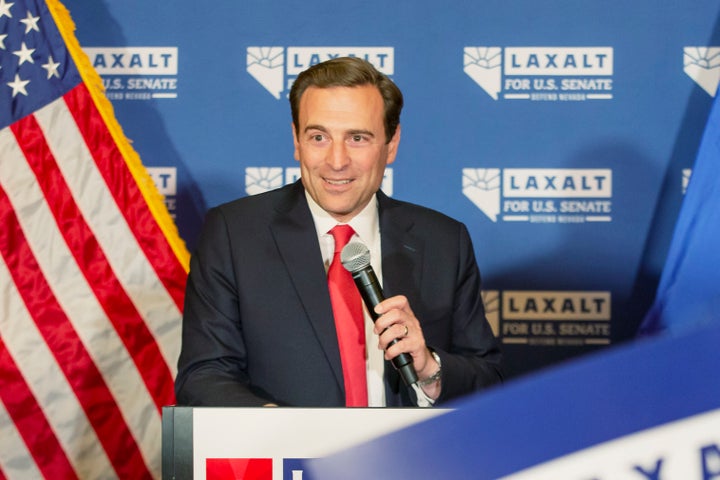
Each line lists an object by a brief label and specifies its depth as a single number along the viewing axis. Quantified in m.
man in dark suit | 3.82
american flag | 5.45
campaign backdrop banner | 6.18
